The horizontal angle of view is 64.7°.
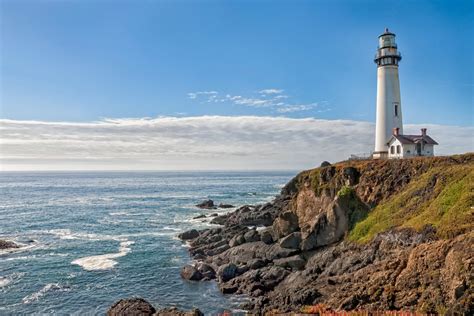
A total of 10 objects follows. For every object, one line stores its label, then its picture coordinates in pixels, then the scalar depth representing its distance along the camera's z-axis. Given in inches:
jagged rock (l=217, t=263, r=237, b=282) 1219.2
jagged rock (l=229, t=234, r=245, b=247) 1576.0
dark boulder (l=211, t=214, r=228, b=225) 2339.7
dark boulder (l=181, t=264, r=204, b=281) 1245.1
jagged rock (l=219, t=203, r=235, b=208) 3077.8
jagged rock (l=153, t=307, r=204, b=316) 847.4
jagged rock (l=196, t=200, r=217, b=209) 3008.1
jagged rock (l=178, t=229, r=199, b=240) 1866.4
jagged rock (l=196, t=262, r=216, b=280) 1261.1
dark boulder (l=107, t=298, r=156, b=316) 908.6
